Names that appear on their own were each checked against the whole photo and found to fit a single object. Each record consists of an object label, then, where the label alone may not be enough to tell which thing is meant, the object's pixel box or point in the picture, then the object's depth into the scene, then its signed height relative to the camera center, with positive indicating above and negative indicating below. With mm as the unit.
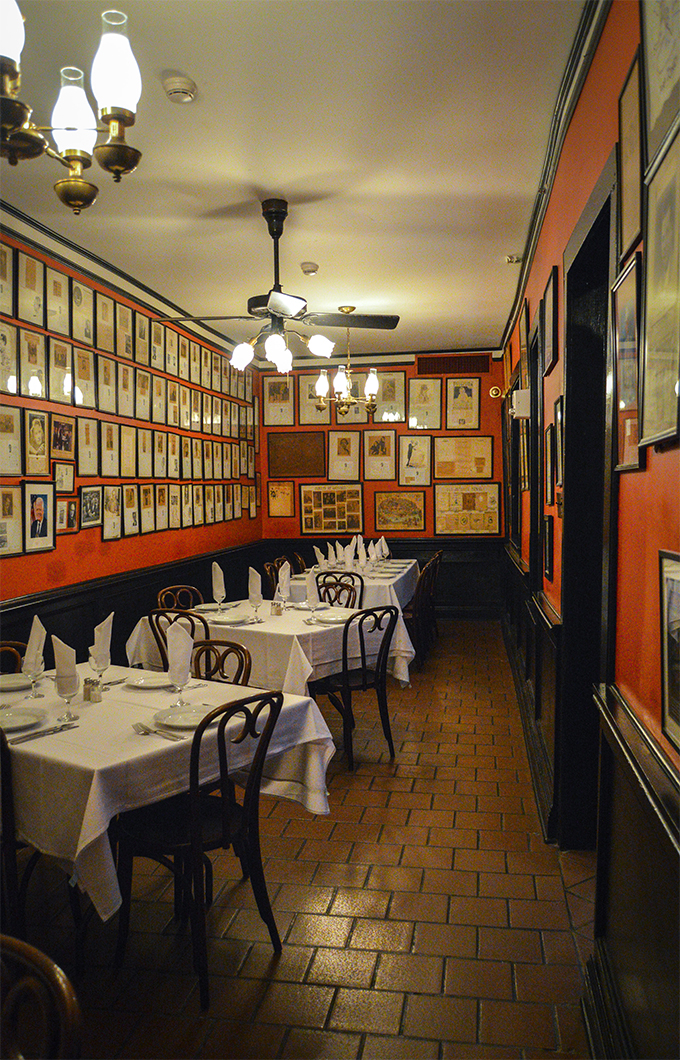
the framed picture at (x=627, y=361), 1928 +381
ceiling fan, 4539 +1183
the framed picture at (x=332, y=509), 9695 -43
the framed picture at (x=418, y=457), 9523 +599
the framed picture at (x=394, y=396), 9500 +1356
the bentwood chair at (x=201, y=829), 2445 -1084
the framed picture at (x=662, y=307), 1530 +417
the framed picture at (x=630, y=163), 1915 +895
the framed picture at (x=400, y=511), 9562 -71
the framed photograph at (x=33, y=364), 4730 +897
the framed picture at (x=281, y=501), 9828 +63
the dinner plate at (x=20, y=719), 2646 -749
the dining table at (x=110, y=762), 2332 -854
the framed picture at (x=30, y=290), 4723 +1366
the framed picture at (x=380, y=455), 9578 +630
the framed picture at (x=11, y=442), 4516 +391
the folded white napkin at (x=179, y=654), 2943 -573
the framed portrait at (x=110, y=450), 5750 +434
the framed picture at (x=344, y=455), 9656 +636
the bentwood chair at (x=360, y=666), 4434 -977
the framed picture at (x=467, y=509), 9469 -49
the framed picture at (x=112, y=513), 5785 -50
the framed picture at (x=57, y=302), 5039 +1375
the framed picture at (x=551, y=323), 3875 +949
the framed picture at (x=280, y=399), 9766 +1360
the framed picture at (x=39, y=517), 4773 -67
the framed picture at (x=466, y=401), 9430 +1280
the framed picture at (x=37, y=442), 4762 +411
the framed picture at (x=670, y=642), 1562 -289
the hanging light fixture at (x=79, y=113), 1681 +976
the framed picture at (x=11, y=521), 4520 -83
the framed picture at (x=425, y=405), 9477 +1241
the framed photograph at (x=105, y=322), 5698 +1391
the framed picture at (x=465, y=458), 9438 +583
